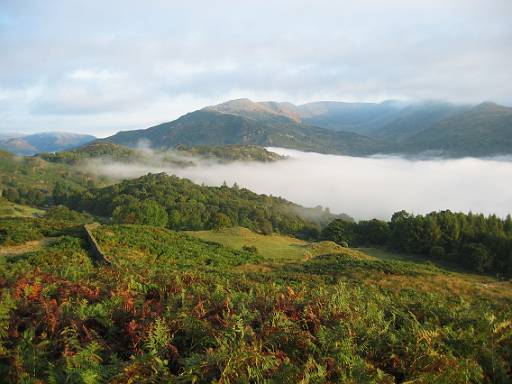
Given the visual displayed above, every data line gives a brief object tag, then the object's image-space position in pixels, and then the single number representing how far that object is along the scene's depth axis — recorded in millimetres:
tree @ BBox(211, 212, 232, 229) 85450
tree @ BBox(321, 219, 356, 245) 87912
